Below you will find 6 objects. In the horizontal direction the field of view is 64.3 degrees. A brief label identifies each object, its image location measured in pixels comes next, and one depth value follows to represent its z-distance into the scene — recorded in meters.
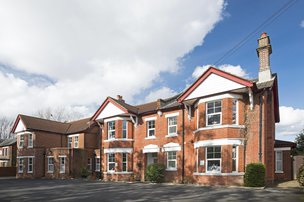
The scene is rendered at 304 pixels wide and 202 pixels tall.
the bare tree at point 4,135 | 75.05
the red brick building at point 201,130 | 16.16
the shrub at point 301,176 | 11.88
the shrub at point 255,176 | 14.87
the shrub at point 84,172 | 26.91
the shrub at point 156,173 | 19.34
